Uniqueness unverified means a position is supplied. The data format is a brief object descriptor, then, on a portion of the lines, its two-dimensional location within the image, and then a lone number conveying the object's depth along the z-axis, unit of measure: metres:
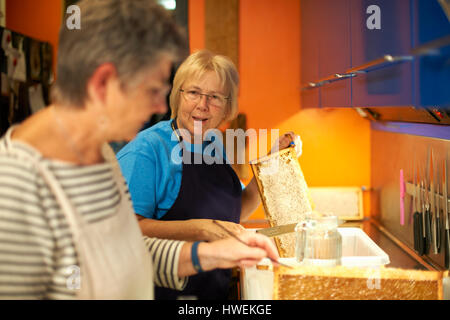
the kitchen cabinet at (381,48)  0.88
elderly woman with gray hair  0.58
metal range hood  1.33
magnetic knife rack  1.41
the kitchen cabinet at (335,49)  1.39
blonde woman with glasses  1.14
